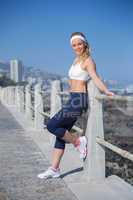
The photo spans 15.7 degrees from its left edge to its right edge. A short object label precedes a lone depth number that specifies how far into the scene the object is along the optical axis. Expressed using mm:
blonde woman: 5191
